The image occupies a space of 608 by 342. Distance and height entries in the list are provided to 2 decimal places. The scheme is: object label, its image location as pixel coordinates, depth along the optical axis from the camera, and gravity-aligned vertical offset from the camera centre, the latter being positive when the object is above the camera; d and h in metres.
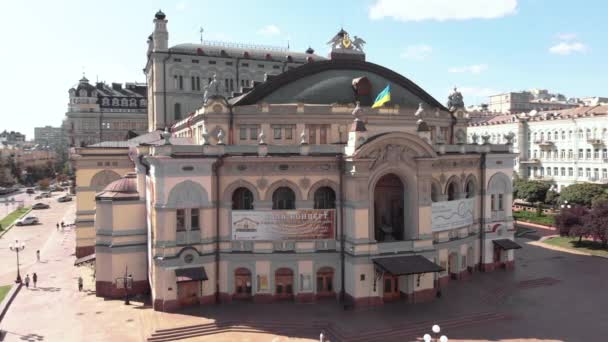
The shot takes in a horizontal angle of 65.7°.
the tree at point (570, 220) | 52.40 -7.56
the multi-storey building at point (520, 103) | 147.00 +16.28
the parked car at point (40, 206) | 95.81 -10.24
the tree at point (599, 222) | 49.40 -7.35
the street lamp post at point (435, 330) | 18.86 -7.46
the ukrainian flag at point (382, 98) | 35.86 +4.31
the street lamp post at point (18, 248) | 40.78 -8.33
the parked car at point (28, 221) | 76.00 -10.60
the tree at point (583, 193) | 65.75 -5.64
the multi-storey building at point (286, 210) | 32.91 -4.10
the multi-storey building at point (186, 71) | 62.12 +11.49
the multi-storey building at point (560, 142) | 74.75 +1.87
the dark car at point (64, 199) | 109.41 -10.11
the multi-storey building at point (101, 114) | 109.50 +9.84
